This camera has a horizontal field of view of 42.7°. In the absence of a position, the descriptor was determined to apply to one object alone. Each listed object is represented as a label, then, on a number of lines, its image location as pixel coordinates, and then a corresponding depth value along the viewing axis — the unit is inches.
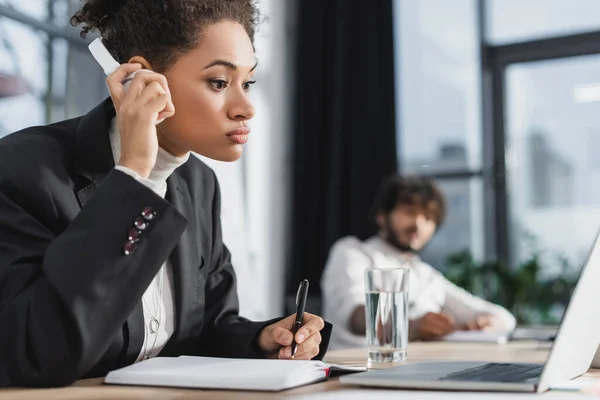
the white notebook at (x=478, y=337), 85.4
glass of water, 55.3
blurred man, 116.8
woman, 39.4
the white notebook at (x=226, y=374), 36.4
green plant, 169.0
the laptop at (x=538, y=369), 34.0
